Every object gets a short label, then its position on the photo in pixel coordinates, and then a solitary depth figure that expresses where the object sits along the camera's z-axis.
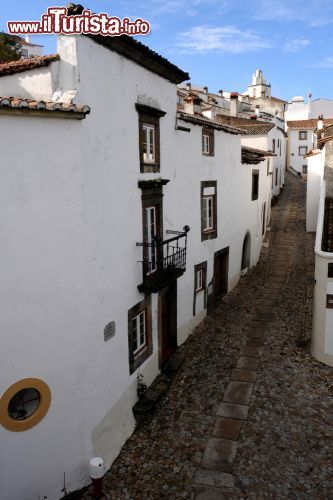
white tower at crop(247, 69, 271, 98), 78.62
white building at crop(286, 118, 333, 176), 56.34
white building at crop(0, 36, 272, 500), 8.32
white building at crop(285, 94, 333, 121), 66.44
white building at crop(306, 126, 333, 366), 14.77
